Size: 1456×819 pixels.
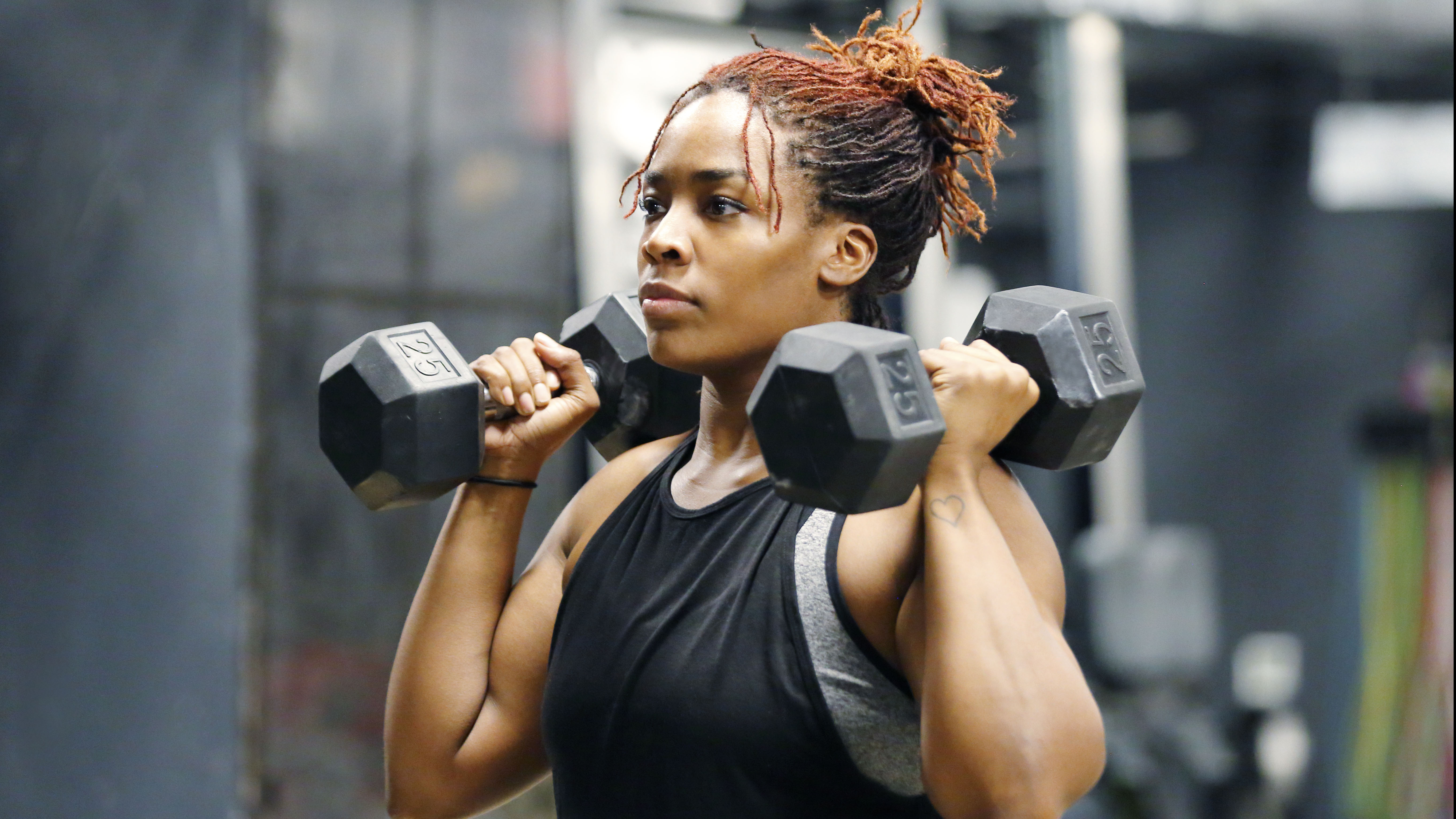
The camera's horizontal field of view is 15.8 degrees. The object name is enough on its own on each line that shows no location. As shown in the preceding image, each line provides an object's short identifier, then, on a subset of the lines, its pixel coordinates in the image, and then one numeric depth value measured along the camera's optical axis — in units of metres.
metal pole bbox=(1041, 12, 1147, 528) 7.85
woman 3.18
